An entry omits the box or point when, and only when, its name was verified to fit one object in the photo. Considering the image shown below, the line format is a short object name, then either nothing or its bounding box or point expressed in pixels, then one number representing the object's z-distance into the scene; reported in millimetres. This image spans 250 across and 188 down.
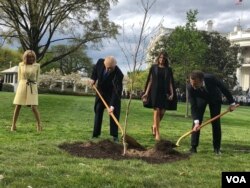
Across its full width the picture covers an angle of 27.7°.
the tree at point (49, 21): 32562
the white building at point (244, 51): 104562
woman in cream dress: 11258
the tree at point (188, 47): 27234
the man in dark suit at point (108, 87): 9992
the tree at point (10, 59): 106438
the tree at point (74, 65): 124438
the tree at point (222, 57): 72938
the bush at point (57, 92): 68188
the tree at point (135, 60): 8523
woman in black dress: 10266
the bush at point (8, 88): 68938
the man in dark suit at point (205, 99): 8805
